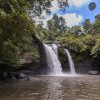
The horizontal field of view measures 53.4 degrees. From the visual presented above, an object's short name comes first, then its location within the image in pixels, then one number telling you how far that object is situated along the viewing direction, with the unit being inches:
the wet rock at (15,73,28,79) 345.6
